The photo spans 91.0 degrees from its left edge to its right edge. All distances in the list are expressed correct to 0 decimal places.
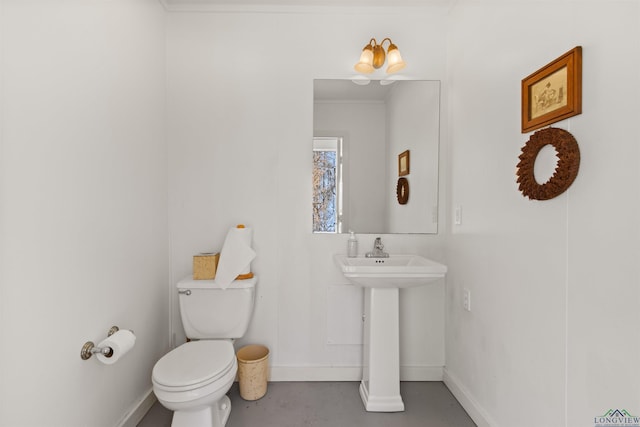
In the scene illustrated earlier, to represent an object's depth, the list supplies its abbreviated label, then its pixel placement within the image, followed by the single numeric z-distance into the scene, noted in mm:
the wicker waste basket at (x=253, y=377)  1895
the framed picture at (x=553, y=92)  1063
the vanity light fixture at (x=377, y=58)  1979
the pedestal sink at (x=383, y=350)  1796
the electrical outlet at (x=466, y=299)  1812
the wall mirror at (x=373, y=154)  2104
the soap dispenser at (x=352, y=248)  2068
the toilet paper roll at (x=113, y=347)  1317
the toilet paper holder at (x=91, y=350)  1304
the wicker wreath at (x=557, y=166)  1076
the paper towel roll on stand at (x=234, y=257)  1875
